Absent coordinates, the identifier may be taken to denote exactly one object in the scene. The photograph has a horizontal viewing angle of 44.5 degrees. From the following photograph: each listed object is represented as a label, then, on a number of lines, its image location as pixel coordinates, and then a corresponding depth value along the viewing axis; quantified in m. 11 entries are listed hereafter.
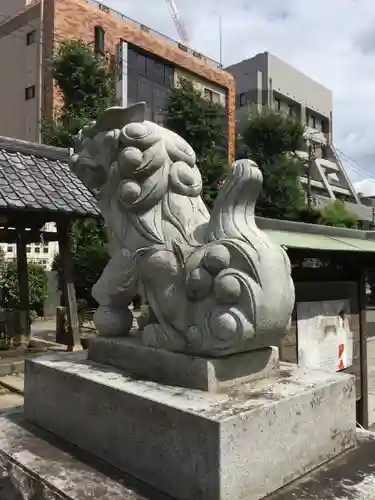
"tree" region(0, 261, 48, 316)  12.70
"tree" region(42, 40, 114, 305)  12.67
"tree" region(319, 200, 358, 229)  18.54
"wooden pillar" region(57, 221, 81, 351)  7.39
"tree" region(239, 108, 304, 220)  14.38
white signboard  4.28
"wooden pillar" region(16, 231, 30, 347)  8.11
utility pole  17.33
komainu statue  2.36
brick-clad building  18.30
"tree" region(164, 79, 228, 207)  13.12
